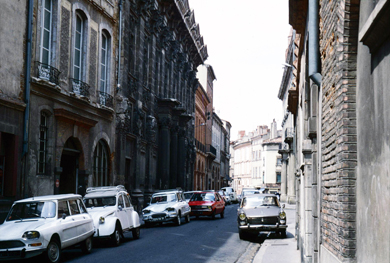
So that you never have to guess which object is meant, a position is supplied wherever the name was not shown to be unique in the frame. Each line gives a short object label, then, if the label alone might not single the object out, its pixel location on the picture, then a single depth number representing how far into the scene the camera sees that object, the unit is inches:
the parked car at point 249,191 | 1795.0
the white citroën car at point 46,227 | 483.5
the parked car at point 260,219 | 784.9
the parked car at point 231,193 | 2474.9
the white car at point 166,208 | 979.3
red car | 1242.1
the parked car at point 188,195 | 1450.5
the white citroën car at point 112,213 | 660.7
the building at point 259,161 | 3895.2
